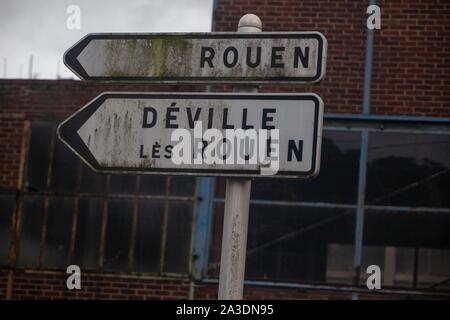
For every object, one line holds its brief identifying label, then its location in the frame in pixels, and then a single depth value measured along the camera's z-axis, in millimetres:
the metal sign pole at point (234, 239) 3717
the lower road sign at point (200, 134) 3840
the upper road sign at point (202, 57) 4012
